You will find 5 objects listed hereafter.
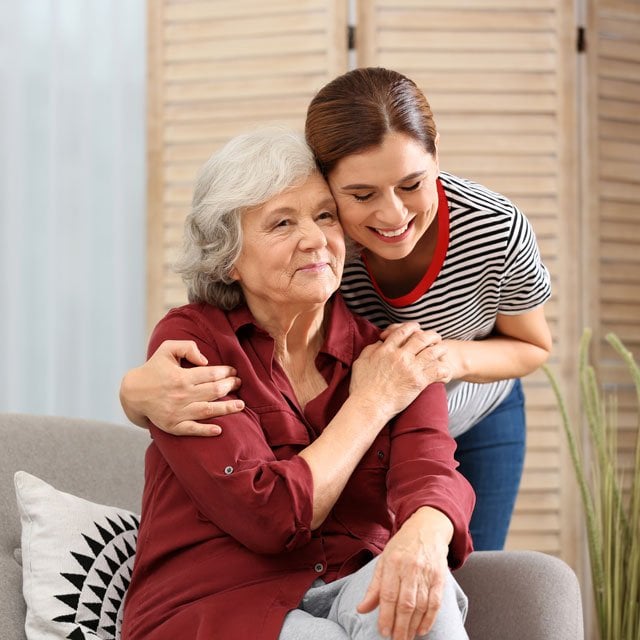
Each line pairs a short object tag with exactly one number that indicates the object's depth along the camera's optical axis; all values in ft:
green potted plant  8.72
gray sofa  6.54
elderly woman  5.88
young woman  6.29
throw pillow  6.38
